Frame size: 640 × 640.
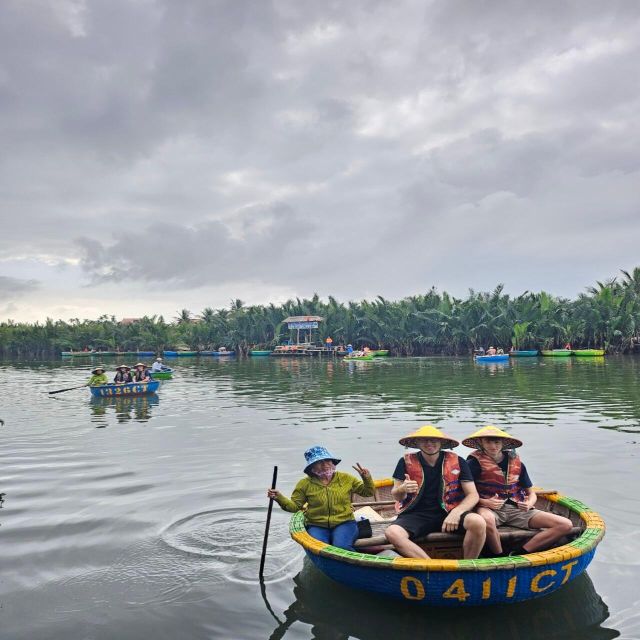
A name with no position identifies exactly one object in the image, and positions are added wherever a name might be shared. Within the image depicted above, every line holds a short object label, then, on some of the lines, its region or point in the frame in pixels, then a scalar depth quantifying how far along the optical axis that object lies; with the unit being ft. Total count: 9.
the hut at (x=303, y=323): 242.60
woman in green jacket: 20.24
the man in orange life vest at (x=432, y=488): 19.35
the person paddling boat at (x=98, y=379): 75.56
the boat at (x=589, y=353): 172.04
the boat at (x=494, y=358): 164.45
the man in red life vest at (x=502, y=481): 19.99
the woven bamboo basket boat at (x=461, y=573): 16.33
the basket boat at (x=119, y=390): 74.69
